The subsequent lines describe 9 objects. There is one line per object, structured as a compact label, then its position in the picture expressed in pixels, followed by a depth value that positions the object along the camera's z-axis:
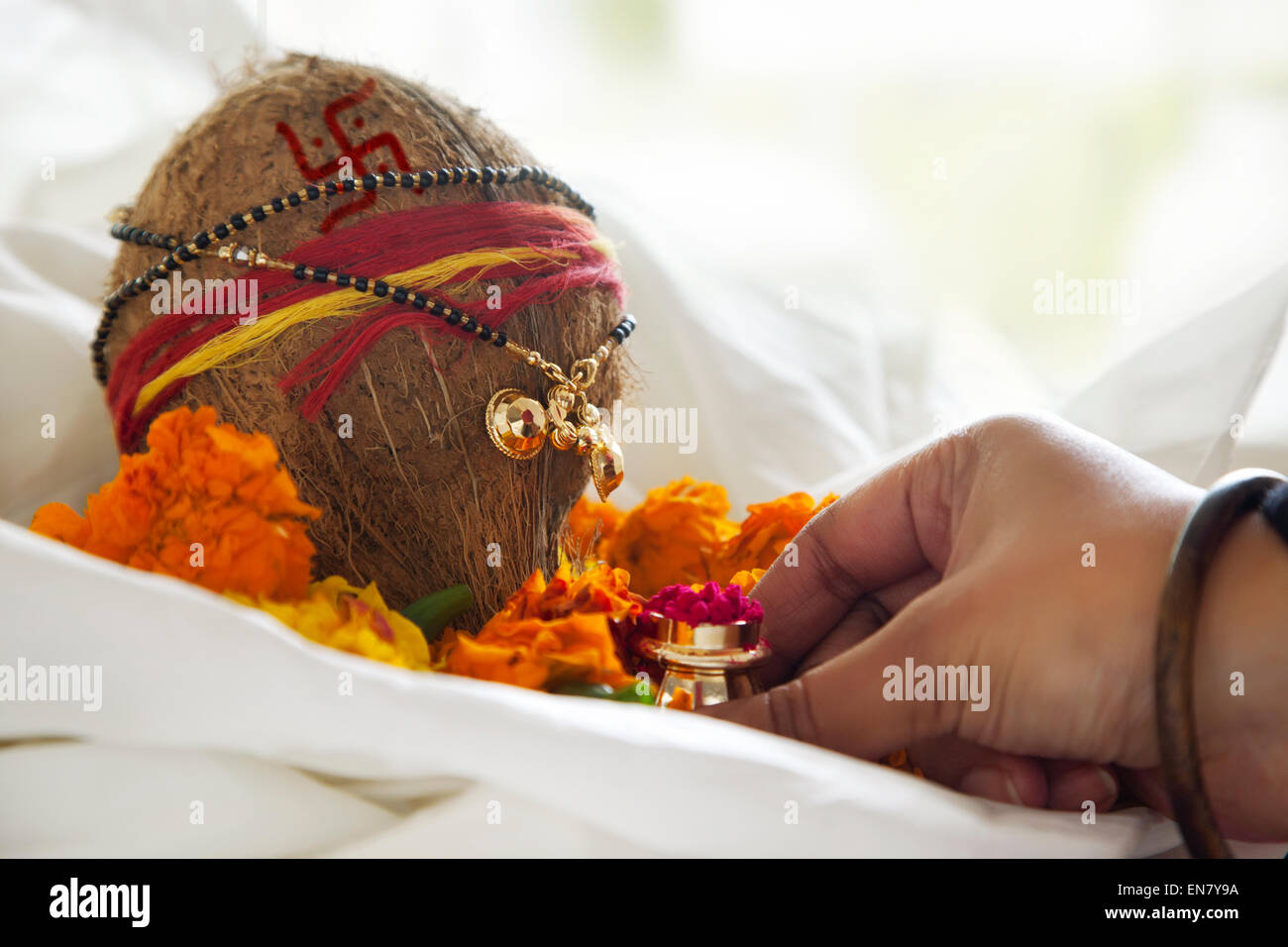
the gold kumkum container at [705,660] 0.50
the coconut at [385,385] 0.55
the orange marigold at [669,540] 0.72
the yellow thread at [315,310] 0.54
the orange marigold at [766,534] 0.71
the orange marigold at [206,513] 0.47
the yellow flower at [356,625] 0.46
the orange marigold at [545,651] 0.48
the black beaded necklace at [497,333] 0.54
